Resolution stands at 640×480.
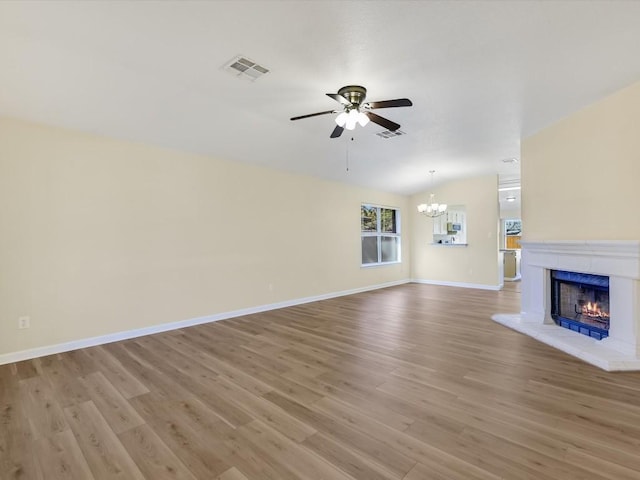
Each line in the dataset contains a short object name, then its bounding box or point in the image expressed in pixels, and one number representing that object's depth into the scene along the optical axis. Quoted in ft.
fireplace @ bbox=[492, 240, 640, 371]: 9.96
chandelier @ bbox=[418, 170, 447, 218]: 24.28
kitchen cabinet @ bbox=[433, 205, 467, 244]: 27.68
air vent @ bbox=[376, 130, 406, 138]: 14.90
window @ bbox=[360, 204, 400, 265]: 25.53
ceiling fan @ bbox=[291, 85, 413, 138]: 9.07
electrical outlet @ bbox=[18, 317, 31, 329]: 10.89
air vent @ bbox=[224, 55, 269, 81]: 8.99
